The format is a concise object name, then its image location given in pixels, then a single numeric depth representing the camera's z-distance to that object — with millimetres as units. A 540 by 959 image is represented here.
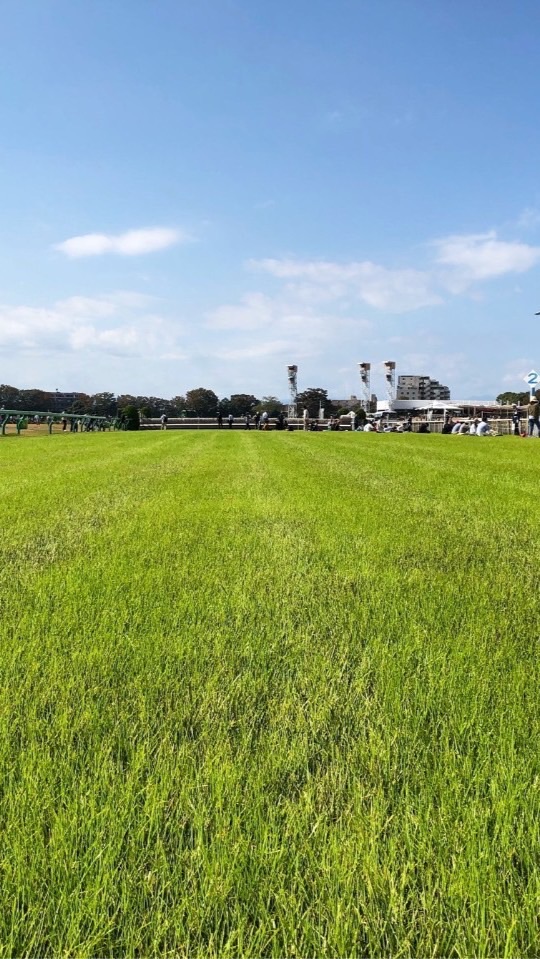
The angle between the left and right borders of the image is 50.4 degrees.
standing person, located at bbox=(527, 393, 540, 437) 30109
